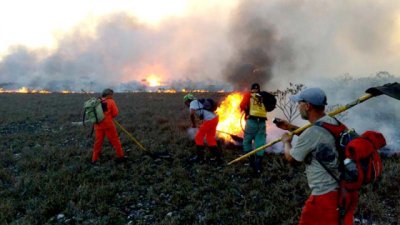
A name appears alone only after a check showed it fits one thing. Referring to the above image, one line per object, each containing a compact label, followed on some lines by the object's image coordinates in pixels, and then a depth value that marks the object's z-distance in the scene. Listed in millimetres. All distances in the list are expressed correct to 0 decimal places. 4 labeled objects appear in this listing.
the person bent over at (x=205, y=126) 9398
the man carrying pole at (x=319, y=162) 3541
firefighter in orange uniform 9648
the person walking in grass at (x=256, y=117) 8383
